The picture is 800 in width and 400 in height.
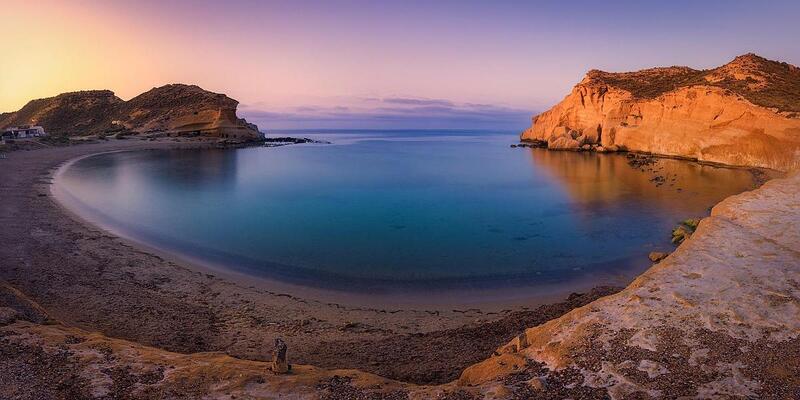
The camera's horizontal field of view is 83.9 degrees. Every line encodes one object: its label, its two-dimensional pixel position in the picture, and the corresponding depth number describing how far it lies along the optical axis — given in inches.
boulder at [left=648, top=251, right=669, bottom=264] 584.7
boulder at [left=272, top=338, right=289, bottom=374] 244.8
